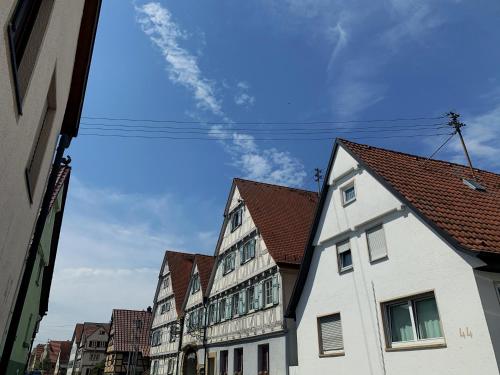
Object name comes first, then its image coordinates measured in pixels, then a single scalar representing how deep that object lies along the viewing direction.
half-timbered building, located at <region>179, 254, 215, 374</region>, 25.06
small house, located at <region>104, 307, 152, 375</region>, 41.11
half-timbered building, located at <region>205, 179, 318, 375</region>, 17.50
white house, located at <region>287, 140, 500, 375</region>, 8.80
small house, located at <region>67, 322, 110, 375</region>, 61.66
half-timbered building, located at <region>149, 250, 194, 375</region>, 30.23
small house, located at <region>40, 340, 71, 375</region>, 87.43
